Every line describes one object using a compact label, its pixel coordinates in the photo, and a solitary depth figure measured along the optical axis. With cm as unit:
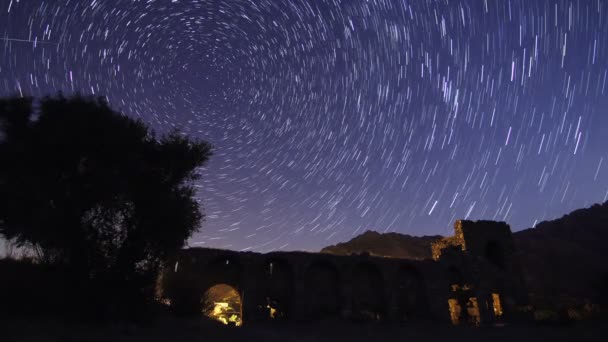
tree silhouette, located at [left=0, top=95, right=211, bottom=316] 1160
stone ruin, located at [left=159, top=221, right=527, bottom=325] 2683
